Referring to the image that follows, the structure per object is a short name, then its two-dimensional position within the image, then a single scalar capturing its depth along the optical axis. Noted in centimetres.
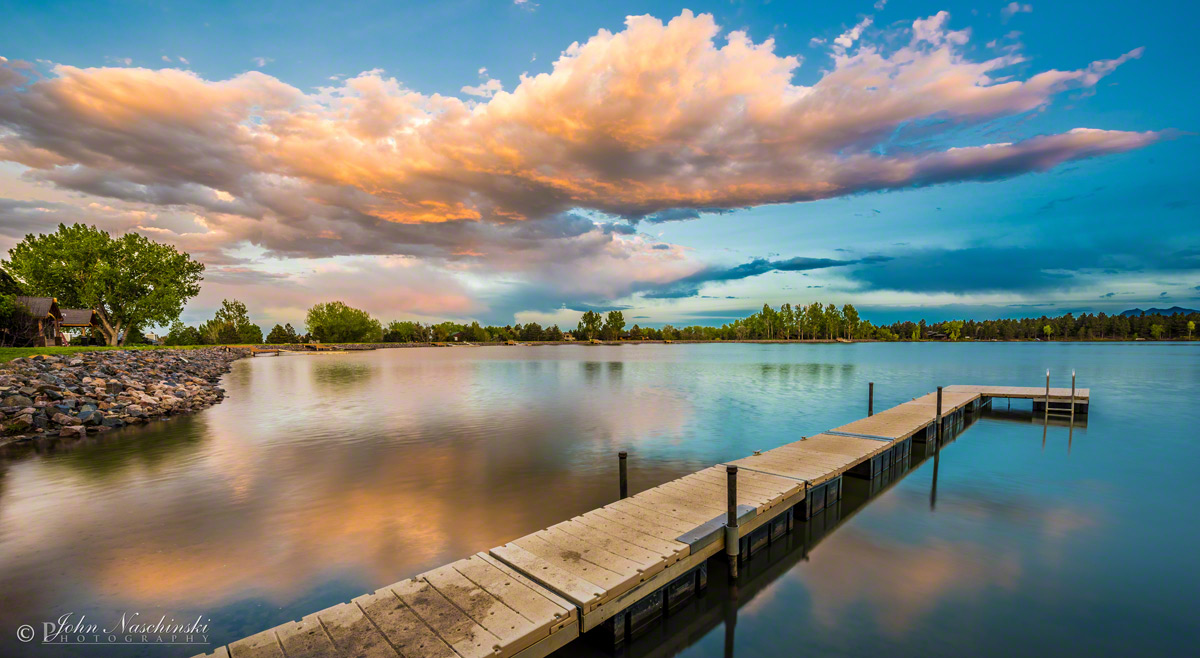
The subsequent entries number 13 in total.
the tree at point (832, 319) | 18125
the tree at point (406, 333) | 18300
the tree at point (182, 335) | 9738
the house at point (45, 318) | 3884
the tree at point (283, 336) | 13994
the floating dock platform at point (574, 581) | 475
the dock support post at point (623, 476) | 950
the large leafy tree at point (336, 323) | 14712
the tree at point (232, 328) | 11156
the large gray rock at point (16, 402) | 1797
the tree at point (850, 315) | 18200
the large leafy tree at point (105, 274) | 4688
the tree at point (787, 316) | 18412
